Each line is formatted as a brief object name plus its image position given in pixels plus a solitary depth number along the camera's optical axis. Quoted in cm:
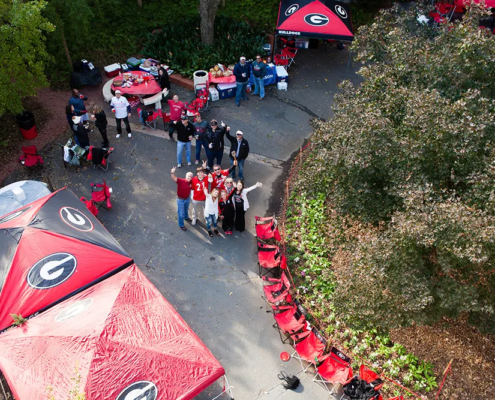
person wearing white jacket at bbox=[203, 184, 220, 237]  1037
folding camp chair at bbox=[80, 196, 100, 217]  1084
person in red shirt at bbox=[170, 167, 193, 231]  1030
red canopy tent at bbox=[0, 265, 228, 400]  648
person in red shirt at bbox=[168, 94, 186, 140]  1302
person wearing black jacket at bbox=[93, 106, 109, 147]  1241
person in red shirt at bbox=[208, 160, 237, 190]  1073
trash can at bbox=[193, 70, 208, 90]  1503
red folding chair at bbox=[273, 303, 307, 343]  896
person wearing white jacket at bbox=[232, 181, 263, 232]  1054
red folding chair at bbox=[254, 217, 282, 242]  1070
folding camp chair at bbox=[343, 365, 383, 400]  802
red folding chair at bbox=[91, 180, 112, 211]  1120
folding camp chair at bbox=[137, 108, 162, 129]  1385
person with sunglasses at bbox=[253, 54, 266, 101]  1510
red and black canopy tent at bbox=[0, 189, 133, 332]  749
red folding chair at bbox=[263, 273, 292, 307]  934
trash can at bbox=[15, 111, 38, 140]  1334
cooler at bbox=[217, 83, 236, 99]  1542
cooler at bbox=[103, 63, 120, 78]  1611
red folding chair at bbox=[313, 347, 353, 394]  829
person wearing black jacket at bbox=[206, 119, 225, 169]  1176
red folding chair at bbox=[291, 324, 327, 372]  859
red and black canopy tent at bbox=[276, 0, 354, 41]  1554
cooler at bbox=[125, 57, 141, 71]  1630
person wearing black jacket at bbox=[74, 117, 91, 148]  1215
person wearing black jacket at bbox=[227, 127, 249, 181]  1176
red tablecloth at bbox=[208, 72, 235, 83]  1533
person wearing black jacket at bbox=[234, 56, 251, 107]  1472
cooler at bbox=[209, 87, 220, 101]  1532
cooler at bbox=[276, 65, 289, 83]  1612
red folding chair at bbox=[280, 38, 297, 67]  1705
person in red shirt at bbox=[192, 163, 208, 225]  1041
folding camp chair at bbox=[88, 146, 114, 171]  1217
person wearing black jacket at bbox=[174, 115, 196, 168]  1192
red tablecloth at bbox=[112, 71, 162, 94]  1428
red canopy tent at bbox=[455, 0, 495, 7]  1748
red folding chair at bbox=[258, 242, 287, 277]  1006
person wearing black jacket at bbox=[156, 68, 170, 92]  1454
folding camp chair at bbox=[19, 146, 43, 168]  1222
